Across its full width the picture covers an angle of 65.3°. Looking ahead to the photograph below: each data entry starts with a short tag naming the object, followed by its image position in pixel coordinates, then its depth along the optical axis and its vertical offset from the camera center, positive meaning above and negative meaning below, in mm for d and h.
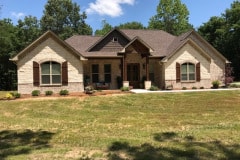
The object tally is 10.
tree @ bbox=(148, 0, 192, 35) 36332 +12563
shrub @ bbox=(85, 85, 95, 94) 13184 -698
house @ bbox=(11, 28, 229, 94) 13776 +1387
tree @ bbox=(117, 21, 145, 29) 40528 +12027
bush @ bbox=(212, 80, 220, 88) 15755 -406
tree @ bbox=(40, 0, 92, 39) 35761 +12290
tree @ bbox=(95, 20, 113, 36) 42221 +11758
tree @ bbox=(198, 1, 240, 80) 26503 +7070
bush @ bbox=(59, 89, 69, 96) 12904 -793
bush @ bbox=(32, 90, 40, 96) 12976 -812
